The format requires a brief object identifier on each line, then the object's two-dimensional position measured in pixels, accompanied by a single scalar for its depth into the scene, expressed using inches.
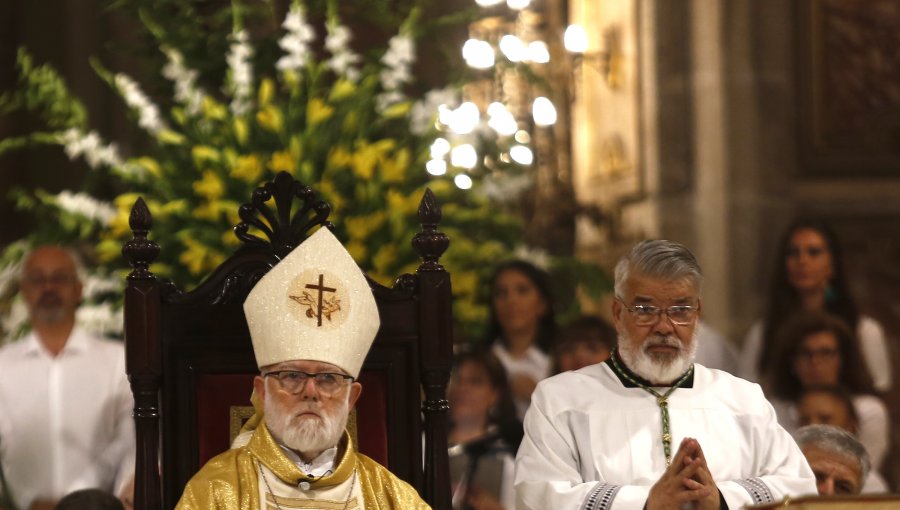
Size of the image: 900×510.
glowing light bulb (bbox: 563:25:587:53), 796.0
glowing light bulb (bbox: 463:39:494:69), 686.5
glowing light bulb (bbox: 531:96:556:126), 741.3
